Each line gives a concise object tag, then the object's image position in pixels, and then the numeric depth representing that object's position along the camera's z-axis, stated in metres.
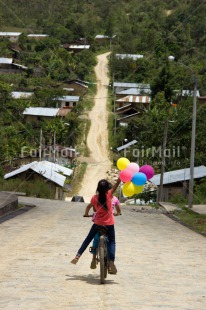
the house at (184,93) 82.21
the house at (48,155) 64.31
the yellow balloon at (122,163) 10.57
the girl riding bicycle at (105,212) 10.05
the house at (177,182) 42.16
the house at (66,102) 86.06
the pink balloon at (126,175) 10.40
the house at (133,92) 89.07
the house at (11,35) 129.20
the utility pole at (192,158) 29.86
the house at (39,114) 76.81
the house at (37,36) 126.44
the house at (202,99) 83.88
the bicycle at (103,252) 9.51
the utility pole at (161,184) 39.47
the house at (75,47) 115.56
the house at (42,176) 50.09
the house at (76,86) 92.88
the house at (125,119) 80.00
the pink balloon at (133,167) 10.43
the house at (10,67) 99.99
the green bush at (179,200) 36.93
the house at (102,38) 131.77
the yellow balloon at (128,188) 10.57
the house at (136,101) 82.69
